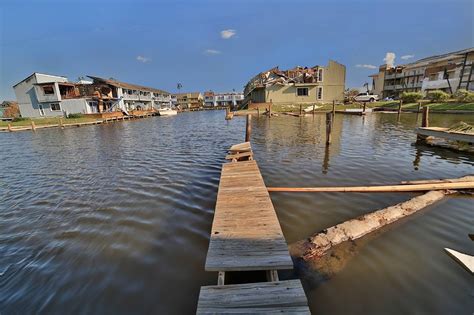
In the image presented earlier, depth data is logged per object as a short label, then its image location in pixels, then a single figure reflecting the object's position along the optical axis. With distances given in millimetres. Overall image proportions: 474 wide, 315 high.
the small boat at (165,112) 64800
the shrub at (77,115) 44875
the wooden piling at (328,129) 14809
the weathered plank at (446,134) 11969
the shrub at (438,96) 37812
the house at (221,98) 127500
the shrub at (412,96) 42278
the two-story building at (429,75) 48562
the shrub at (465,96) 33062
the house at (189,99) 119562
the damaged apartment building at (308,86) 48906
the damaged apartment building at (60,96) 46500
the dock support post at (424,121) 14955
